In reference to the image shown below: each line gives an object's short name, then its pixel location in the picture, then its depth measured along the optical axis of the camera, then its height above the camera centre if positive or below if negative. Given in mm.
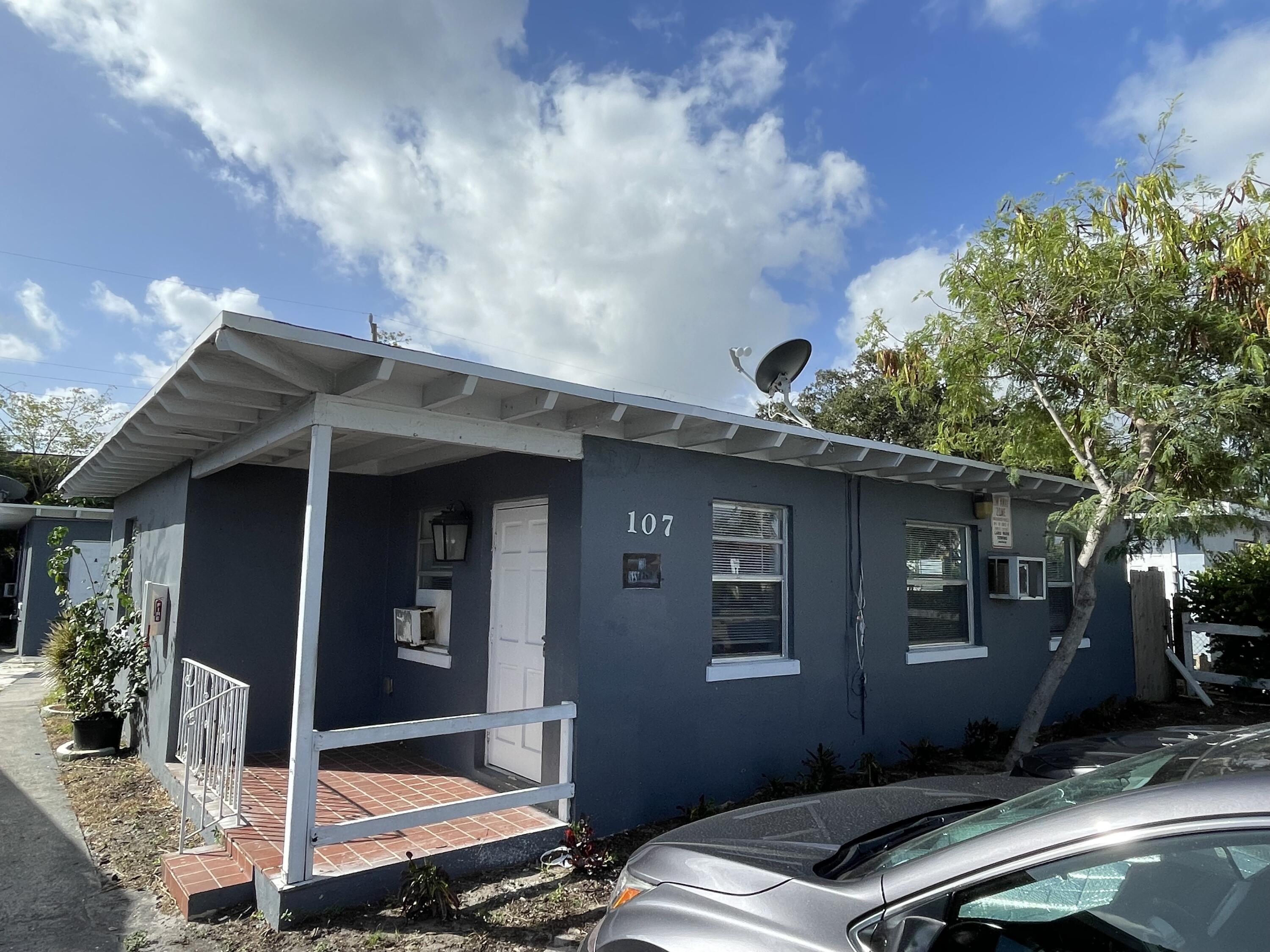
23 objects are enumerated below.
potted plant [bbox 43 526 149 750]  7645 -943
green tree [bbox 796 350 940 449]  24438 +5416
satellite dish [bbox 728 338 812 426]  7719 +2118
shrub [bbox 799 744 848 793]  6273 -1569
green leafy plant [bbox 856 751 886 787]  6383 -1574
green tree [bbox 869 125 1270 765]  6062 +2102
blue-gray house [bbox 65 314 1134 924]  4625 -137
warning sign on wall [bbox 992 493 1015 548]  8555 +678
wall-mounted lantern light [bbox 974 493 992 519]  8375 +833
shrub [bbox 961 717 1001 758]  7621 -1525
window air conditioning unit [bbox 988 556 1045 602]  8281 +71
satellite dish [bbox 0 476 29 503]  14531 +1442
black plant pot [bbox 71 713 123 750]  7633 -1602
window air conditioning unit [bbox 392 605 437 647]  6957 -468
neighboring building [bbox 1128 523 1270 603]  15713 +655
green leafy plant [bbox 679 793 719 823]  5637 -1681
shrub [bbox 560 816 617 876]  4707 -1675
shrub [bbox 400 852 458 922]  4125 -1705
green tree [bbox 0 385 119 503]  23469 +4046
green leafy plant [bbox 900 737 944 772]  7105 -1585
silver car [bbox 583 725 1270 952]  1516 -684
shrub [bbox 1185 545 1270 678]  10477 -190
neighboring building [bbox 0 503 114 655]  14820 +227
